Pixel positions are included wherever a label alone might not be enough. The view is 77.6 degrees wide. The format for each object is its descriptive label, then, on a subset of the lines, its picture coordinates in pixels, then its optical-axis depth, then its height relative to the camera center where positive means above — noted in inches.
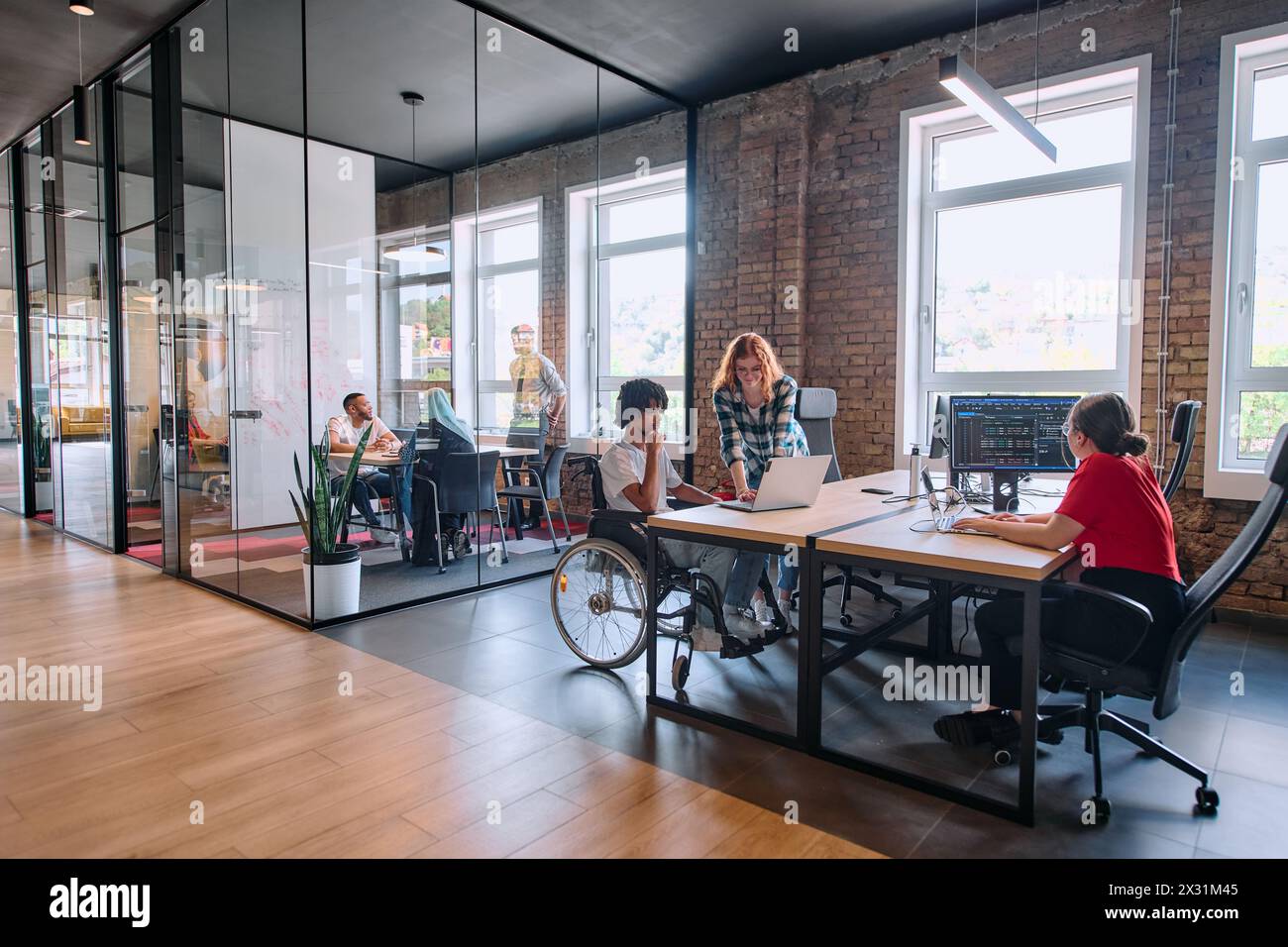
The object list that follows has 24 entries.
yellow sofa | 255.0 -0.1
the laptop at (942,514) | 116.4 -13.7
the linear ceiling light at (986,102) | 135.8 +60.3
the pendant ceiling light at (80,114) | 187.6 +73.3
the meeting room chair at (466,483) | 211.5 -15.8
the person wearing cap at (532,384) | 218.2 +11.4
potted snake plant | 171.0 -26.9
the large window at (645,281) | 261.4 +47.0
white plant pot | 173.2 -34.6
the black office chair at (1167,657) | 88.4 -27.2
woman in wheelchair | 128.9 -10.2
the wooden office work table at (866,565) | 92.9 -17.3
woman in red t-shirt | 94.1 -14.3
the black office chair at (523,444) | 224.5 -7.1
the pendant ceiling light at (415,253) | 189.6 +40.9
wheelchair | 128.2 -29.5
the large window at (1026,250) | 191.3 +45.3
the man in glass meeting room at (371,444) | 177.3 -4.5
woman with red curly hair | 152.6 +3.1
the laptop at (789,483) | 124.7 -9.4
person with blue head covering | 199.2 -1.8
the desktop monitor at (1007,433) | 137.3 -1.3
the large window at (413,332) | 188.4 +21.9
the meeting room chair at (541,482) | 228.4 -16.9
